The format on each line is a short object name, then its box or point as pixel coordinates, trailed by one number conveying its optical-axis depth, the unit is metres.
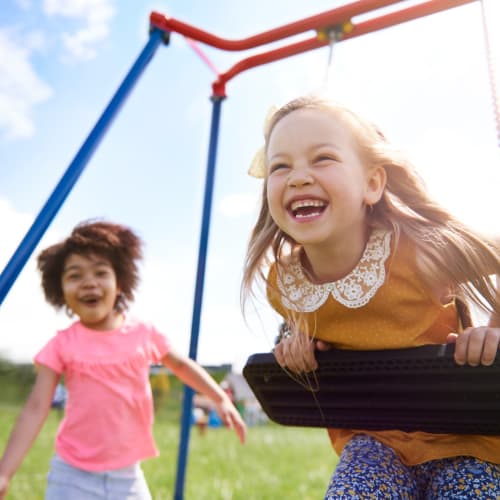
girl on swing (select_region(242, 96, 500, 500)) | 1.30
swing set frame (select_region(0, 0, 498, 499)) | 1.83
